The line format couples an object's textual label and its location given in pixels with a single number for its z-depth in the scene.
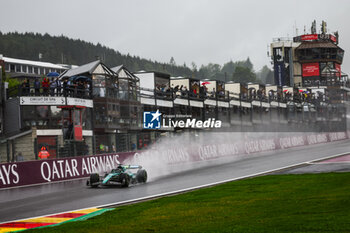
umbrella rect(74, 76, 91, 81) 37.50
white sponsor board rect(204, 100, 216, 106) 56.22
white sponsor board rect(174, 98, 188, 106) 50.83
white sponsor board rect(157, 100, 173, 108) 47.26
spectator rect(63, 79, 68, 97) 34.87
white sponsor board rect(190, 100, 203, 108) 53.58
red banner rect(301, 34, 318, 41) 123.50
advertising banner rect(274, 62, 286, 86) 120.00
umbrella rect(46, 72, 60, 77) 40.76
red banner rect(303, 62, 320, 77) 120.19
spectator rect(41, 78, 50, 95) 34.23
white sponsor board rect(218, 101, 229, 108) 58.83
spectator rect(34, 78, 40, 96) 34.44
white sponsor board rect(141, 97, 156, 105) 44.35
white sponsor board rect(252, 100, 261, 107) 67.28
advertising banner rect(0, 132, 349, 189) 27.02
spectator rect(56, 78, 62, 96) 34.91
